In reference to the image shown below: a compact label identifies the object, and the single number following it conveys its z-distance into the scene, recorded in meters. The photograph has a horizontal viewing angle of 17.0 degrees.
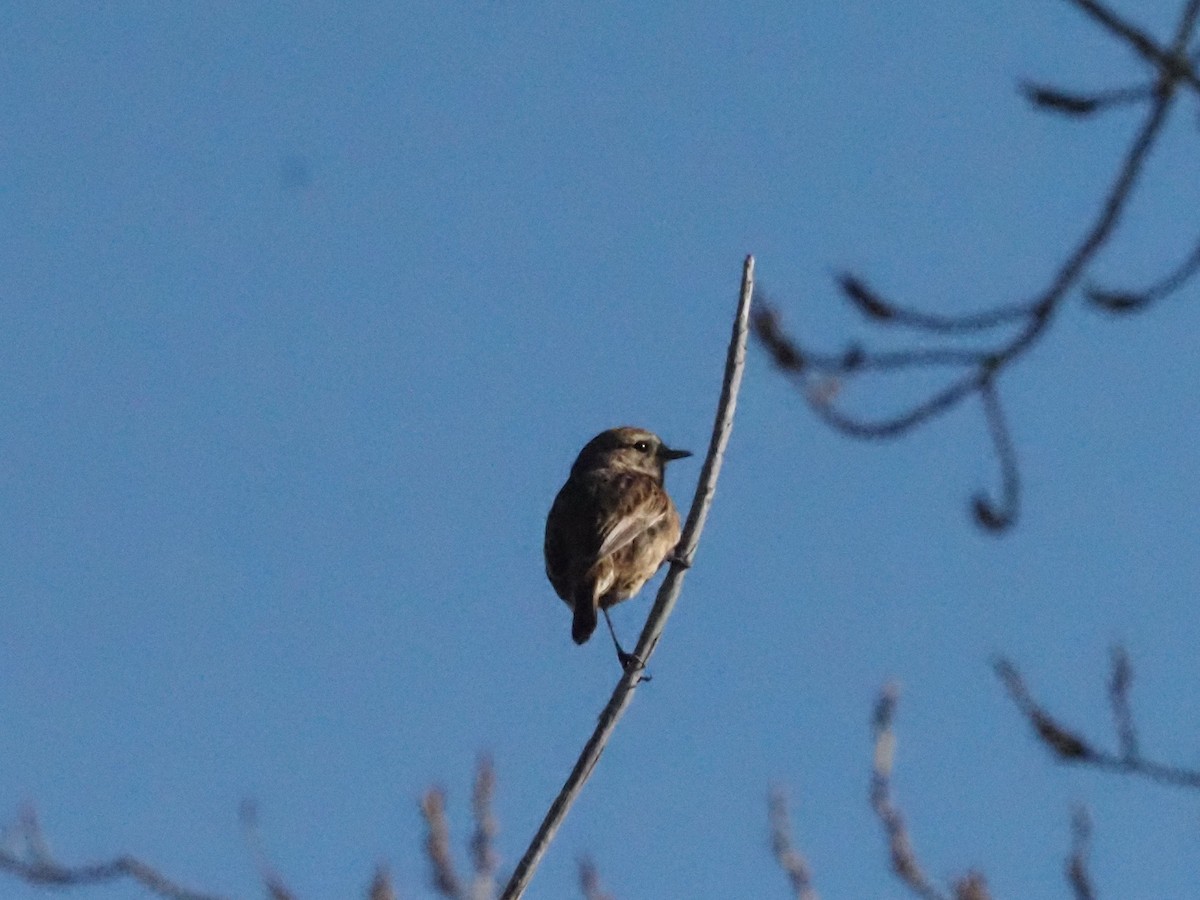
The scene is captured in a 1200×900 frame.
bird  18.64
